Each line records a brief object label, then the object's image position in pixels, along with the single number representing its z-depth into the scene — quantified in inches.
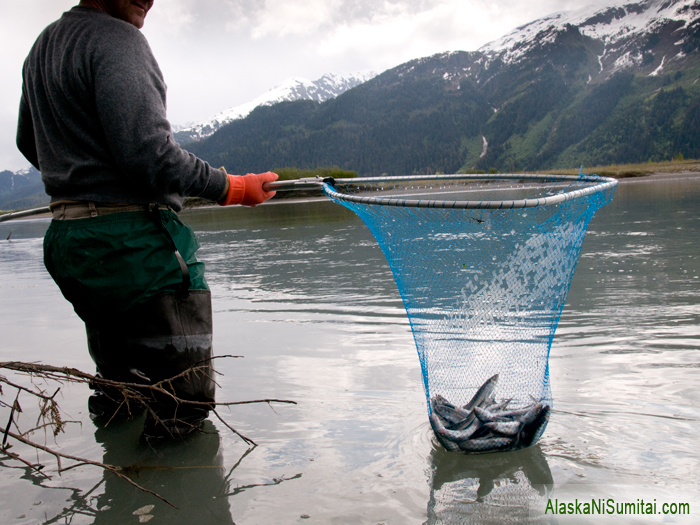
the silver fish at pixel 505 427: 93.4
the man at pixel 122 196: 80.4
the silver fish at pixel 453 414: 99.4
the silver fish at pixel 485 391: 104.0
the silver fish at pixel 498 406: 103.2
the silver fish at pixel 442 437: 95.3
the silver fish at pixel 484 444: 94.3
